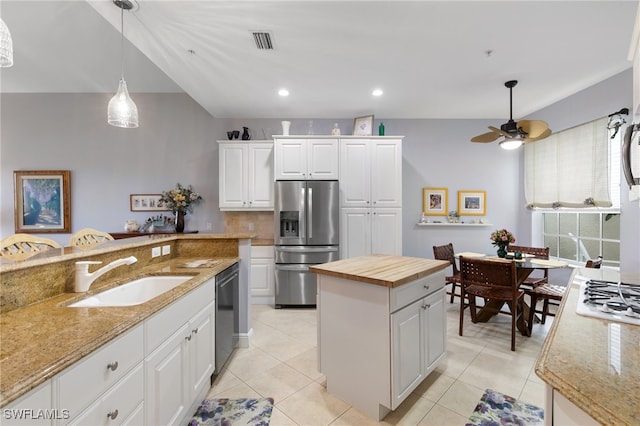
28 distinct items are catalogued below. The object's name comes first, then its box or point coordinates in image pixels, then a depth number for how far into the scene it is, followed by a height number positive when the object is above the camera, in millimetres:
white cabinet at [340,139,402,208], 3902 +528
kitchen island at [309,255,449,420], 1624 -798
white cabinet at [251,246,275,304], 3893 -930
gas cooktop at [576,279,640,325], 1052 -431
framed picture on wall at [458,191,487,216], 4445 +114
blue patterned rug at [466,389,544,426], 1680 -1357
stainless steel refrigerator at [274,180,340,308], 3707 -396
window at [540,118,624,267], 3068 -273
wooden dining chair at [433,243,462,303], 3672 -649
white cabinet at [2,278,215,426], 787 -678
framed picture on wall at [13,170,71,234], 4348 +200
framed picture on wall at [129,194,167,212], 4469 +156
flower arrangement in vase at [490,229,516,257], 3162 -370
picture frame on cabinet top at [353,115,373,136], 4012 +1311
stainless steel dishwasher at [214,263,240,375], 2096 -877
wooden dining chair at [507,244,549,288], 3068 -584
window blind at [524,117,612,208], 3152 +545
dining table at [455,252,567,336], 2750 -761
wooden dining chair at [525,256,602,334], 2646 -891
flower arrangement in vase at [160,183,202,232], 4223 +192
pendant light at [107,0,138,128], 2129 +856
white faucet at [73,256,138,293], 1469 -362
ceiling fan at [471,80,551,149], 2785 +847
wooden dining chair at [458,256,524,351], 2547 -748
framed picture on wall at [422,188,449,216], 4480 +152
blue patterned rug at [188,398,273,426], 1710 -1366
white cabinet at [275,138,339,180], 3857 +766
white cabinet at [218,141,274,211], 4090 +570
